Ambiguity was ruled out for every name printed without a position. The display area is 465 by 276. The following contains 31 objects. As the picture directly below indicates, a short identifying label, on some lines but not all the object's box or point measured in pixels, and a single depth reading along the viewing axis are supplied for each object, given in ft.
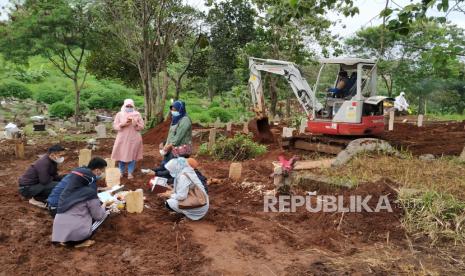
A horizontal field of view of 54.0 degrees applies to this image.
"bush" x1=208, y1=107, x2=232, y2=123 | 74.69
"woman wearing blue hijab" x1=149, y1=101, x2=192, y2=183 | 24.58
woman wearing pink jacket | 26.91
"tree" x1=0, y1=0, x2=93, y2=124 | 50.14
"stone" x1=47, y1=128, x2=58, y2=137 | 49.42
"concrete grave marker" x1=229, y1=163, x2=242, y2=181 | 27.43
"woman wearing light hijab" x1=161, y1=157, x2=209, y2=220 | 18.97
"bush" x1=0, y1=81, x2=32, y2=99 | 74.13
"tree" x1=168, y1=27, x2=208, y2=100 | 57.77
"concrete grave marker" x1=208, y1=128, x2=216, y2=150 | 37.27
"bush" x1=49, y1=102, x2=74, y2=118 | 65.60
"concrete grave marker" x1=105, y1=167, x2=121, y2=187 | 23.63
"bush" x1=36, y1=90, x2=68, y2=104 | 76.28
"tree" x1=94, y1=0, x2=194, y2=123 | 49.57
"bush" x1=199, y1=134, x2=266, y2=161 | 35.47
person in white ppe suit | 79.25
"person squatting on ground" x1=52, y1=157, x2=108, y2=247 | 16.40
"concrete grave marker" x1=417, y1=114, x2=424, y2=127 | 55.66
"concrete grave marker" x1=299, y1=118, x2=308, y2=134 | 45.52
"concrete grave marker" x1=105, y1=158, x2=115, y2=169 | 27.14
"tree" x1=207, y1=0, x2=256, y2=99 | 66.54
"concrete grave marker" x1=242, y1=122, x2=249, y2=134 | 45.45
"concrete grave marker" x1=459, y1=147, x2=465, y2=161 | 25.90
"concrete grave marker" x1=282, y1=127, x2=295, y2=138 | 39.30
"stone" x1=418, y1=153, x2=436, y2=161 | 27.15
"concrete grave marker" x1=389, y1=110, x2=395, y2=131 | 51.52
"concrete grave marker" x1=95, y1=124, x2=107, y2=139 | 48.57
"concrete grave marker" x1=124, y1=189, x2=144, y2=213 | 19.71
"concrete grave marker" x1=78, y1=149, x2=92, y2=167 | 28.71
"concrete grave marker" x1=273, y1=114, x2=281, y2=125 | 61.29
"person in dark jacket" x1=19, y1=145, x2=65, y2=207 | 20.89
